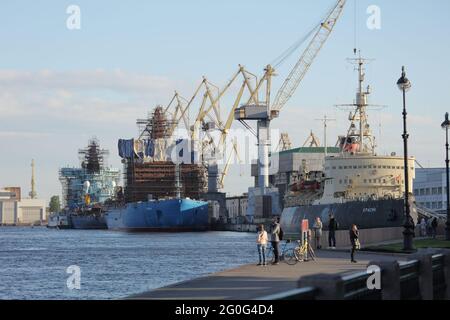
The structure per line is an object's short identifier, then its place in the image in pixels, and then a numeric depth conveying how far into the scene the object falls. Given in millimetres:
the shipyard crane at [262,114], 183500
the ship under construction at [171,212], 198625
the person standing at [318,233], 52353
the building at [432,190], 181875
